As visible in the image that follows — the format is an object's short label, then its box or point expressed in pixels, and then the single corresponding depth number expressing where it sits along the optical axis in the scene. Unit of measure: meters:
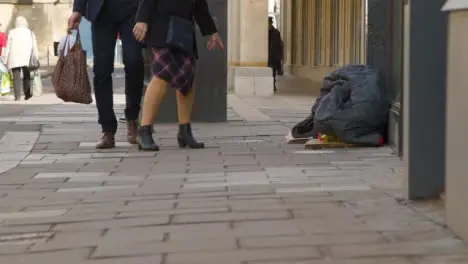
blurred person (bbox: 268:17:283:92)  22.16
